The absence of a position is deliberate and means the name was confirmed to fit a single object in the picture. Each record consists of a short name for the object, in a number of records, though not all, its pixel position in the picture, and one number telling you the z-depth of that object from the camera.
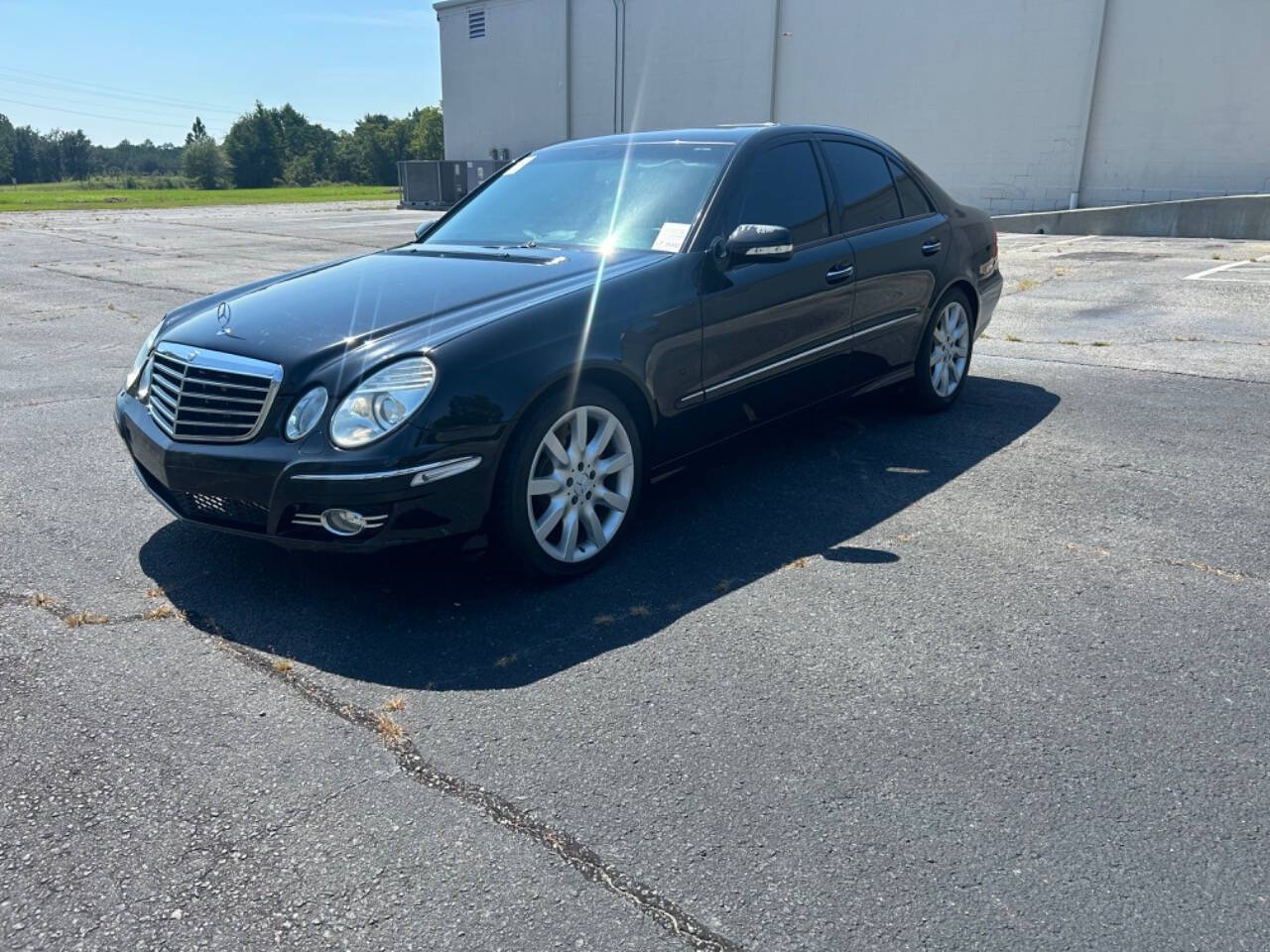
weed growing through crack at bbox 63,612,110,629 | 3.58
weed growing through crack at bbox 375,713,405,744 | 2.90
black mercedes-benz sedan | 3.50
